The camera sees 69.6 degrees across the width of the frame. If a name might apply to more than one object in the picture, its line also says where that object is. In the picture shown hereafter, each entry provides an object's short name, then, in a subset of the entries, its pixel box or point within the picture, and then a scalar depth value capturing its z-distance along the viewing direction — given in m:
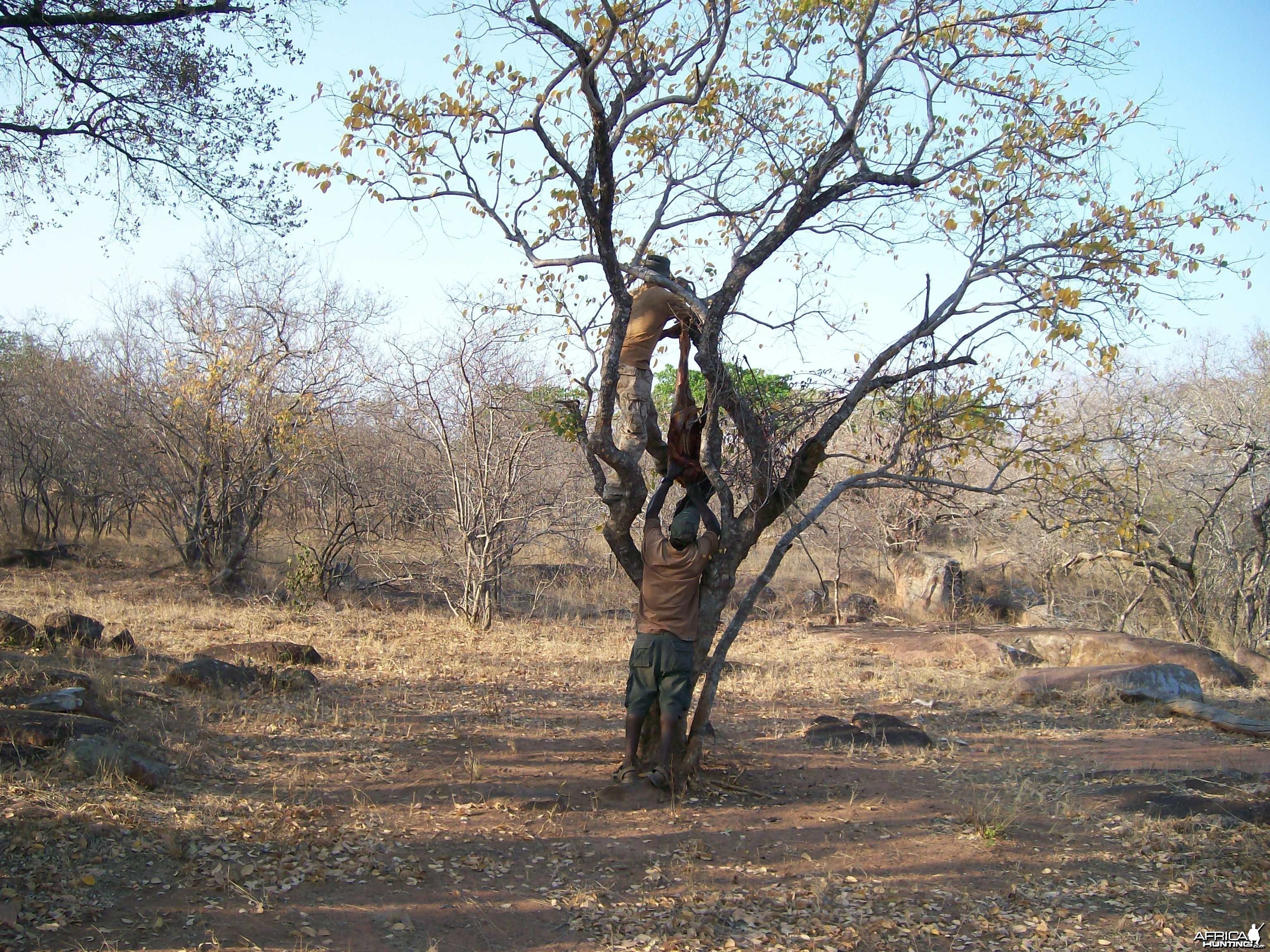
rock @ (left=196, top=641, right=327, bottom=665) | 8.73
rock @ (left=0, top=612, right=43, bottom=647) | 8.09
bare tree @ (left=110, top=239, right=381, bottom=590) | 13.80
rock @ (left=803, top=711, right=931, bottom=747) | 7.46
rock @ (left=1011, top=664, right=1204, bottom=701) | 9.45
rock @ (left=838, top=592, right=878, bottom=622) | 17.09
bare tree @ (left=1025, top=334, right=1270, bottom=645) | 12.55
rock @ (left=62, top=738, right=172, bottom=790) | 5.03
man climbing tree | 5.99
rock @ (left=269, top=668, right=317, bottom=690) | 7.76
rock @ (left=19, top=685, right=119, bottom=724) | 5.70
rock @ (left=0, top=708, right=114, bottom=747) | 5.12
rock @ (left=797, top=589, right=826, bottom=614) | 17.77
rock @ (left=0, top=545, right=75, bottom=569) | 15.39
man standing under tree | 5.65
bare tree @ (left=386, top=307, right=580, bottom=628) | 12.17
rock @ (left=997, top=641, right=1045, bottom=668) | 12.08
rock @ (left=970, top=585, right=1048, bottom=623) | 17.64
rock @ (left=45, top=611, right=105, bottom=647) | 8.49
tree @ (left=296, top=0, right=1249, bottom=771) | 5.72
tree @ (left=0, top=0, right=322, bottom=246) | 6.56
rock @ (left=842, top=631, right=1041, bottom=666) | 12.22
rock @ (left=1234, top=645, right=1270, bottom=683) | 11.27
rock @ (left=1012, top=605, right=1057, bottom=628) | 15.86
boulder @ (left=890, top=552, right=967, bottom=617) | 17.41
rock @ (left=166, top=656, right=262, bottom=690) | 7.45
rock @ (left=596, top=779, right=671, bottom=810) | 5.63
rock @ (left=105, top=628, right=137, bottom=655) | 8.62
